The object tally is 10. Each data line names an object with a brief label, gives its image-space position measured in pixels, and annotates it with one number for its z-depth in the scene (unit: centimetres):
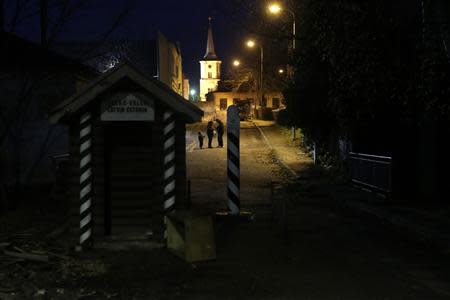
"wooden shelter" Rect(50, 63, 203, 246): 956
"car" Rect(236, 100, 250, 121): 6224
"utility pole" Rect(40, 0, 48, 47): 1362
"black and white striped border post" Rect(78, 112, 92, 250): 968
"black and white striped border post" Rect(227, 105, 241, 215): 1187
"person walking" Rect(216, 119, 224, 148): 3502
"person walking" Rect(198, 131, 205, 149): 3431
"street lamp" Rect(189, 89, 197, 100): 13618
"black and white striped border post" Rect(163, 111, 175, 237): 998
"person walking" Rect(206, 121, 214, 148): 3453
